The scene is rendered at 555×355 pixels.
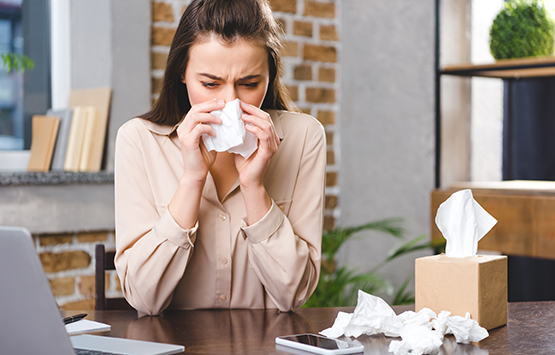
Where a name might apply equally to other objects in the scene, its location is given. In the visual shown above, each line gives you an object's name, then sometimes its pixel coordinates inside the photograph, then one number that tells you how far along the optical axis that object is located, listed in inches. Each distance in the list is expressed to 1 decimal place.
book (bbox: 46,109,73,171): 88.9
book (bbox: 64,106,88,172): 88.7
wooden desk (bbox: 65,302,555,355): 35.3
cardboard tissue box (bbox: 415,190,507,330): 37.6
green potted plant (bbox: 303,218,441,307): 93.9
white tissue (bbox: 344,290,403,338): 37.4
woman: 48.7
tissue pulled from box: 39.8
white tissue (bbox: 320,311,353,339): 37.5
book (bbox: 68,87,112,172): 89.5
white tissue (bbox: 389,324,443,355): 33.2
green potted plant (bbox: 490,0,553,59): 90.2
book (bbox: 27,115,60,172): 89.0
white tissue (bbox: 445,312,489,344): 36.1
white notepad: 40.3
